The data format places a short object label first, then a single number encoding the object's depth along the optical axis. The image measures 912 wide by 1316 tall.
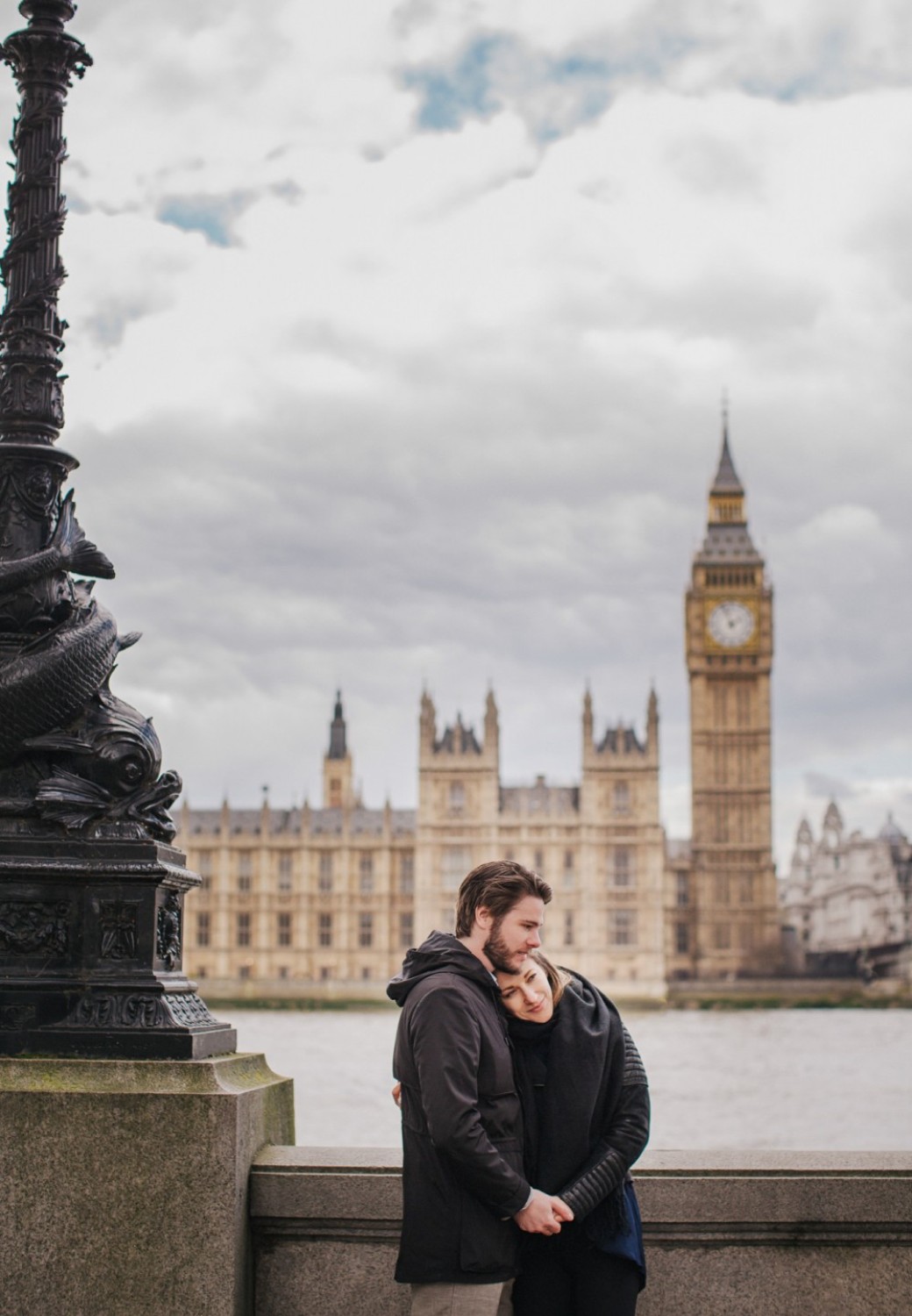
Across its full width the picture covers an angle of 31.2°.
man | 3.27
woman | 3.45
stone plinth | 3.99
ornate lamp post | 4.19
